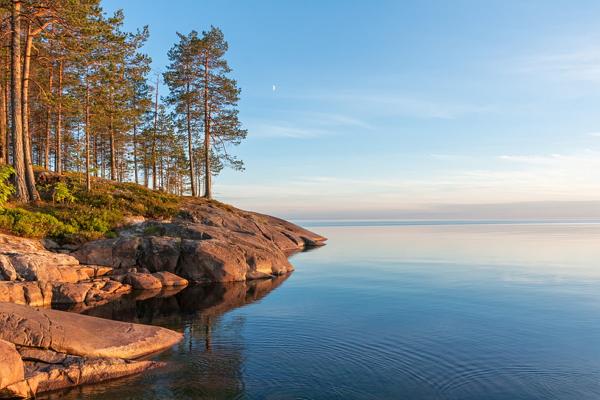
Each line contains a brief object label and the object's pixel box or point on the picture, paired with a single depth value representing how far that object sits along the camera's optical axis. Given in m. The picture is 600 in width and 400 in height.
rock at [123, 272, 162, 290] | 19.00
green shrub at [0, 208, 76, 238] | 19.62
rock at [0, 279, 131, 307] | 14.43
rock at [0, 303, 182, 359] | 9.11
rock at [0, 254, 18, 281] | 15.53
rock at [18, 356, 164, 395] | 8.17
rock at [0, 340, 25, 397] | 7.62
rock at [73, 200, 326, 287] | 20.91
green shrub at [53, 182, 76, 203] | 25.78
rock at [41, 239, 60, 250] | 19.81
